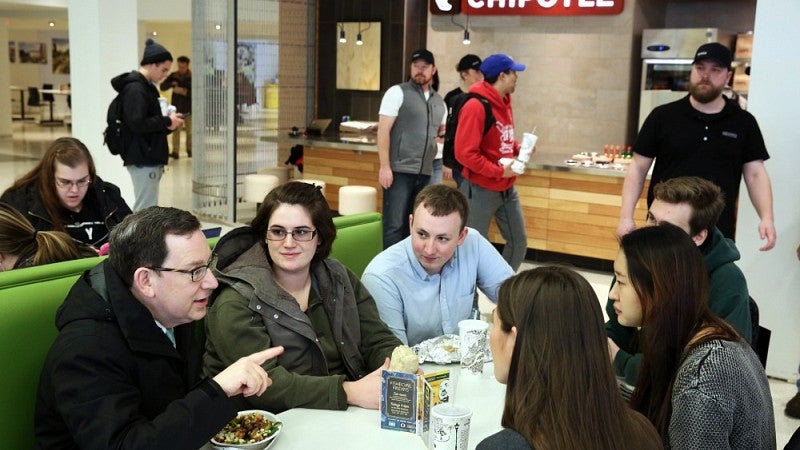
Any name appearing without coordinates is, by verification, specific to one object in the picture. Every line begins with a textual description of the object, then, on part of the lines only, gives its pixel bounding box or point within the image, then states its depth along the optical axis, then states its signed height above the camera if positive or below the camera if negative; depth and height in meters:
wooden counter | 7.07 -0.94
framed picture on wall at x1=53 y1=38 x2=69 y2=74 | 26.56 +0.67
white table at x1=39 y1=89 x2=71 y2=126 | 22.67 -1.15
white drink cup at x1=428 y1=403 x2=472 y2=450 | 2.10 -0.81
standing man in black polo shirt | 4.45 -0.22
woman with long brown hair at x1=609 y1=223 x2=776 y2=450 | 2.07 -0.64
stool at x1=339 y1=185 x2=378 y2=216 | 8.30 -1.06
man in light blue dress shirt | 3.31 -0.72
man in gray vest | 6.56 -0.40
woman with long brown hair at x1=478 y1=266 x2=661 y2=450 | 1.62 -0.54
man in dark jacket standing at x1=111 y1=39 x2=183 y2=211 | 6.70 -0.31
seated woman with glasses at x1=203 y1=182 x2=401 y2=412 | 2.52 -0.73
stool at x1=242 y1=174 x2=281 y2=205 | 9.14 -1.06
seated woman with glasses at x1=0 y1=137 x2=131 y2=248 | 4.04 -0.53
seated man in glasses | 2.01 -0.67
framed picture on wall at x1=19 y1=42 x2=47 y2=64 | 26.56 +0.73
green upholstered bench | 2.43 -0.73
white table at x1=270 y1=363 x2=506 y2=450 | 2.23 -0.91
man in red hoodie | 5.67 -0.44
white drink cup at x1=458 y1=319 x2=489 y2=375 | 2.74 -0.80
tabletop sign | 2.27 -0.81
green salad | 2.19 -0.88
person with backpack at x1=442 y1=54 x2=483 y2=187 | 7.80 +0.16
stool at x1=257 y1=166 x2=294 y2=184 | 9.63 -0.97
